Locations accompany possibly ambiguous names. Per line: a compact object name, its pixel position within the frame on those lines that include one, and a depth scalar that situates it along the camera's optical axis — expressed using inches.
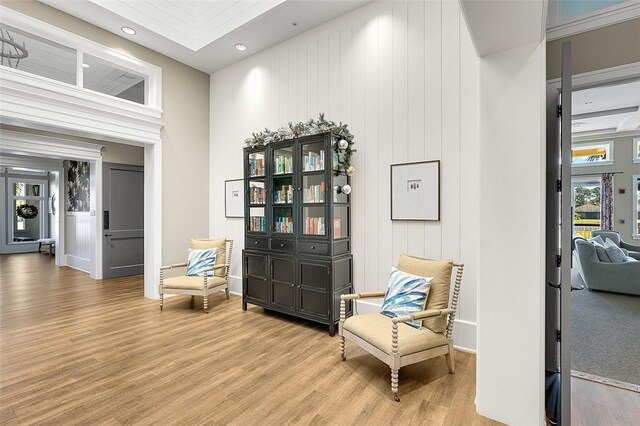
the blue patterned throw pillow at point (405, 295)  104.1
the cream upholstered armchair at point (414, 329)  91.7
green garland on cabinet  140.7
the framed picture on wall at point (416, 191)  129.5
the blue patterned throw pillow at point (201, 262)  182.5
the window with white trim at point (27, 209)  417.1
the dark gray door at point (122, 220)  260.2
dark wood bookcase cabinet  139.6
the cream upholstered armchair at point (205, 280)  169.6
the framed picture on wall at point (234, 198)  203.2
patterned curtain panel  326.3
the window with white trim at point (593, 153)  328.5
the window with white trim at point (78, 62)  147.3
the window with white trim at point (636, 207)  316.5
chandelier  126.1
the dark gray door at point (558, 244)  72.4
